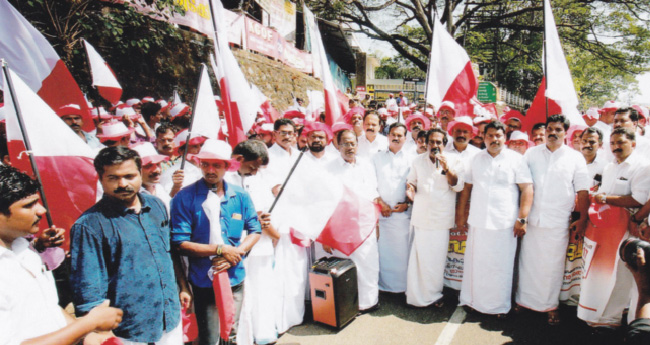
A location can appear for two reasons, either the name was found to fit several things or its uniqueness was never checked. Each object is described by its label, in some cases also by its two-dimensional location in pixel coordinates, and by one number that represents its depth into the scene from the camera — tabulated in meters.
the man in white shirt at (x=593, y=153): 3.94
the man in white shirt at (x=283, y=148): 3.97
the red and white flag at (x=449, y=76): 4.70
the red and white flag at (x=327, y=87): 5.05
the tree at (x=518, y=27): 14.88
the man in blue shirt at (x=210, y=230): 2.50
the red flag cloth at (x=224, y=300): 2.51
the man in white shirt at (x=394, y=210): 4.28
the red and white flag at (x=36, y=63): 3.05
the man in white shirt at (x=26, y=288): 1.44
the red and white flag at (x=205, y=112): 3.47
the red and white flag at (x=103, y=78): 4.63
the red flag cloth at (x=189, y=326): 2.58
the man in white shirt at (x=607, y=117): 6.03
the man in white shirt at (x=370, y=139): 5.08
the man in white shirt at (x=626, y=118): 4.46
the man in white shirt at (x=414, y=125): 5.49
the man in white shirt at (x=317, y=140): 4.04
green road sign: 17.31
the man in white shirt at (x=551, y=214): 3.59
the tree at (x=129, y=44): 6.04
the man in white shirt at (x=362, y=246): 3.91
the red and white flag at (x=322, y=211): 3.16
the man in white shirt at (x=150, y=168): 2.73
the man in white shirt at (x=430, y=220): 3.97
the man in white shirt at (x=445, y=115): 5.72
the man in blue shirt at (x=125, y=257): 1.88
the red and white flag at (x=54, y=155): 2.28
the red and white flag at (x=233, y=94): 3.79
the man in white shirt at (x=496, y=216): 3.72
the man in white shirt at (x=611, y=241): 3.29
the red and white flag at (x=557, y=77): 4.23
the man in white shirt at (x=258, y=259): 3.14
